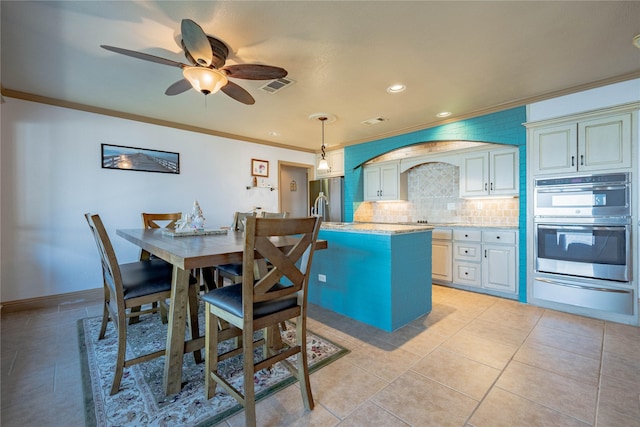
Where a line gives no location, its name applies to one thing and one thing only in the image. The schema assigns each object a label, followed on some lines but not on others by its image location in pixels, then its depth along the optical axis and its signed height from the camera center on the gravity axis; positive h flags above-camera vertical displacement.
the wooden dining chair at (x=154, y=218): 3.27 -0.06
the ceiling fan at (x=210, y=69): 1.81 +1.06
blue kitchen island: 2.57 -0.62
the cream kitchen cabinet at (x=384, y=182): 4.91 +0.54
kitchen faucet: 5.71 +0.18
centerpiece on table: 2.33 -0.12
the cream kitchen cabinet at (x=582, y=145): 2.78 +0.70
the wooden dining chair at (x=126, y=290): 1.63 -0.49
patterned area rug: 1.50 -1.09
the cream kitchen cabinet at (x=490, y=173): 3.60 +0.51
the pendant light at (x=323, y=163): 4.00 +0.71
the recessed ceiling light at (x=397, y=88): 2.99 +1.34
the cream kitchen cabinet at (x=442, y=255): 4.02 -0.65
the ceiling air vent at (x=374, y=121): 4.04 +1.35
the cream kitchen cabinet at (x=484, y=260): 3.48 -0.66
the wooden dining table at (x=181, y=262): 1.34 -0.24
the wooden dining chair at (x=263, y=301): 1.31 -0.48
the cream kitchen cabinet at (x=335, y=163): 5.70 +1.01
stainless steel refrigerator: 5.61 +0.24
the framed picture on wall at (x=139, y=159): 3.67 +0.76
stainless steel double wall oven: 2.76 -0.34
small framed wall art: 5.14 +0.84
